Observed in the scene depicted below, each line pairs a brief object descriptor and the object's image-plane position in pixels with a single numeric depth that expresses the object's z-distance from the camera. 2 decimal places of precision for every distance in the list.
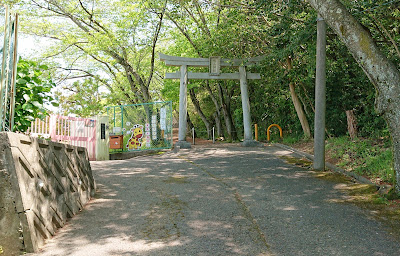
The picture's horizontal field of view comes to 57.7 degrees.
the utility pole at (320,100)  9.72
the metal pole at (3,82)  4.32
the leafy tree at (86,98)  27.06
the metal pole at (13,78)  4.47
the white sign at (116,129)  16.39
